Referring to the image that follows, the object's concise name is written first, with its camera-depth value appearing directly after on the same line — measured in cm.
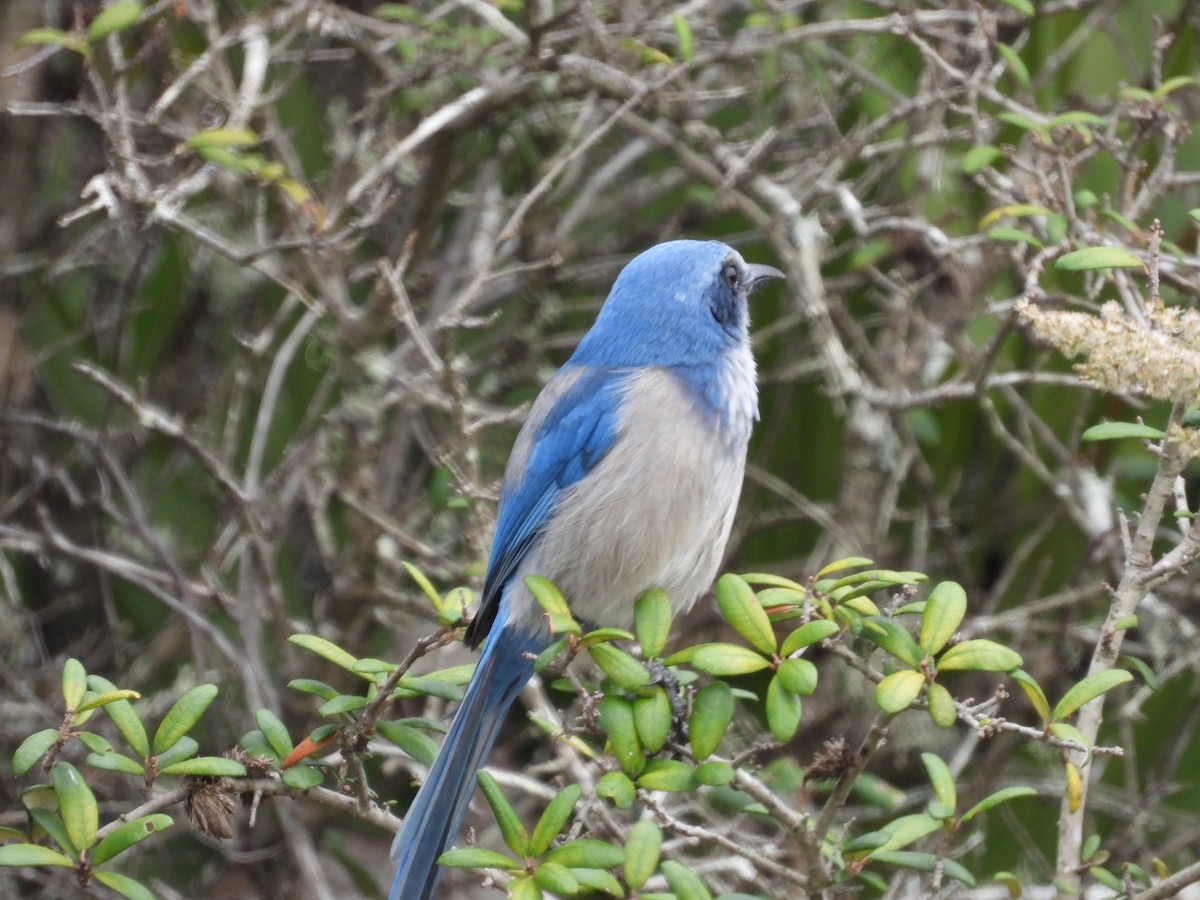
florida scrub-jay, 594
